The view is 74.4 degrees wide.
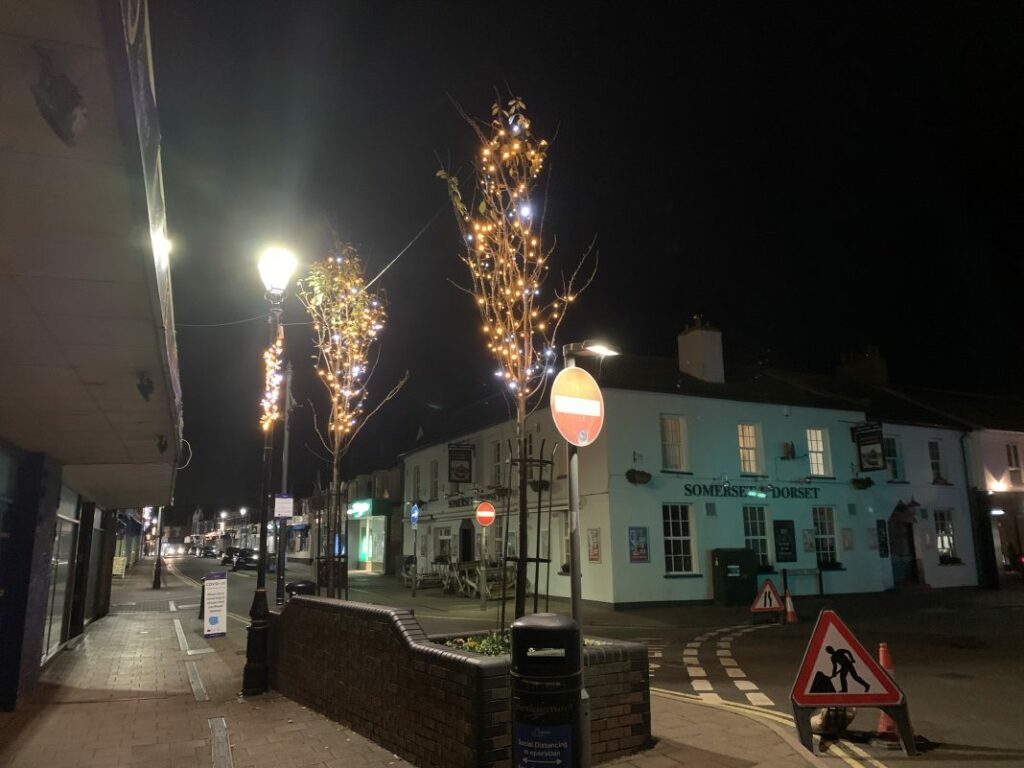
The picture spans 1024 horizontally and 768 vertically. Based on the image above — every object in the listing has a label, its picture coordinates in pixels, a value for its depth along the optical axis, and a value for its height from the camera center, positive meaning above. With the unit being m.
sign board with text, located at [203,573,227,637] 13.84 -1.50
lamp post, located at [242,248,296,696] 8.80 -0.68
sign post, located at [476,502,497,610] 19.05 +0.31
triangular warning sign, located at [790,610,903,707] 5.98 -1.28
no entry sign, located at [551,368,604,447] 5.41 +1.00
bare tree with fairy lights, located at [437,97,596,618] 7.68 +3.38
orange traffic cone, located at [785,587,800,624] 15.90 -1.94
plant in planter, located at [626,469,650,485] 19.16 +1.47
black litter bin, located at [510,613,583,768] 4.21 -1.01
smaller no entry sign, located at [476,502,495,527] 19.02 +0.48
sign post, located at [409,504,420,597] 30.67 +0.37
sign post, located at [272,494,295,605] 17.69 +0.36
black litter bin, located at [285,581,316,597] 15.24 -1.29
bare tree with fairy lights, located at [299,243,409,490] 10.86 +3.43
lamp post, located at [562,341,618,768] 4.43 -0.05
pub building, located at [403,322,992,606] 19.34 +1.35
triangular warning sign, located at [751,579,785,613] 15.62 -1.65
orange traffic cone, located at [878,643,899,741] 6.39 -1.85
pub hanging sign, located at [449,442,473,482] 24.56 +2.43
